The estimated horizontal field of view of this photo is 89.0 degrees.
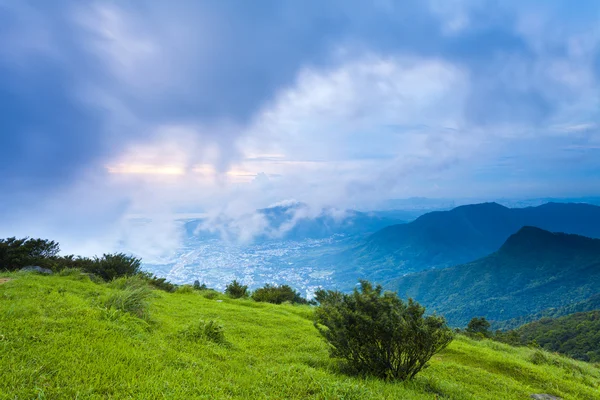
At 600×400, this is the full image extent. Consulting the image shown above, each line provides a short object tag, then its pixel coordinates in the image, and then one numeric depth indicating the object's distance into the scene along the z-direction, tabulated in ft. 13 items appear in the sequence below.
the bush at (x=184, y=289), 58.95
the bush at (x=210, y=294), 57.45
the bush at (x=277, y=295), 69.56
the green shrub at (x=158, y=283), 58.85
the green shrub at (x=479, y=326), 67.70
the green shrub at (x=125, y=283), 38.28
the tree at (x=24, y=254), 52.65
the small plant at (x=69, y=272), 43.62
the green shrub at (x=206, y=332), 24.16
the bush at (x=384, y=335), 19.35
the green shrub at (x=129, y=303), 25.12
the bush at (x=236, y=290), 67.93
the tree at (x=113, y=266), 56.23
